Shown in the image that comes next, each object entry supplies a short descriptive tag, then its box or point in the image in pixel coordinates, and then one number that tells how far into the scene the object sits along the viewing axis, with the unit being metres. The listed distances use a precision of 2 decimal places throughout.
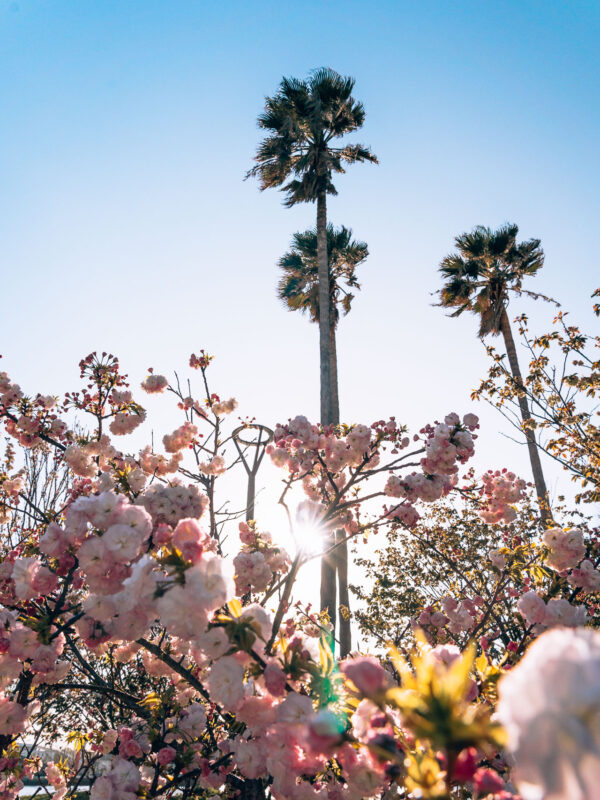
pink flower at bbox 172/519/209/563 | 1.61
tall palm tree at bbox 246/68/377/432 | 12.29
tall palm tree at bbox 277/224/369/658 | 14.36
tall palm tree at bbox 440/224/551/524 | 13.30
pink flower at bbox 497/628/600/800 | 0.65
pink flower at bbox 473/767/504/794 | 0.93
